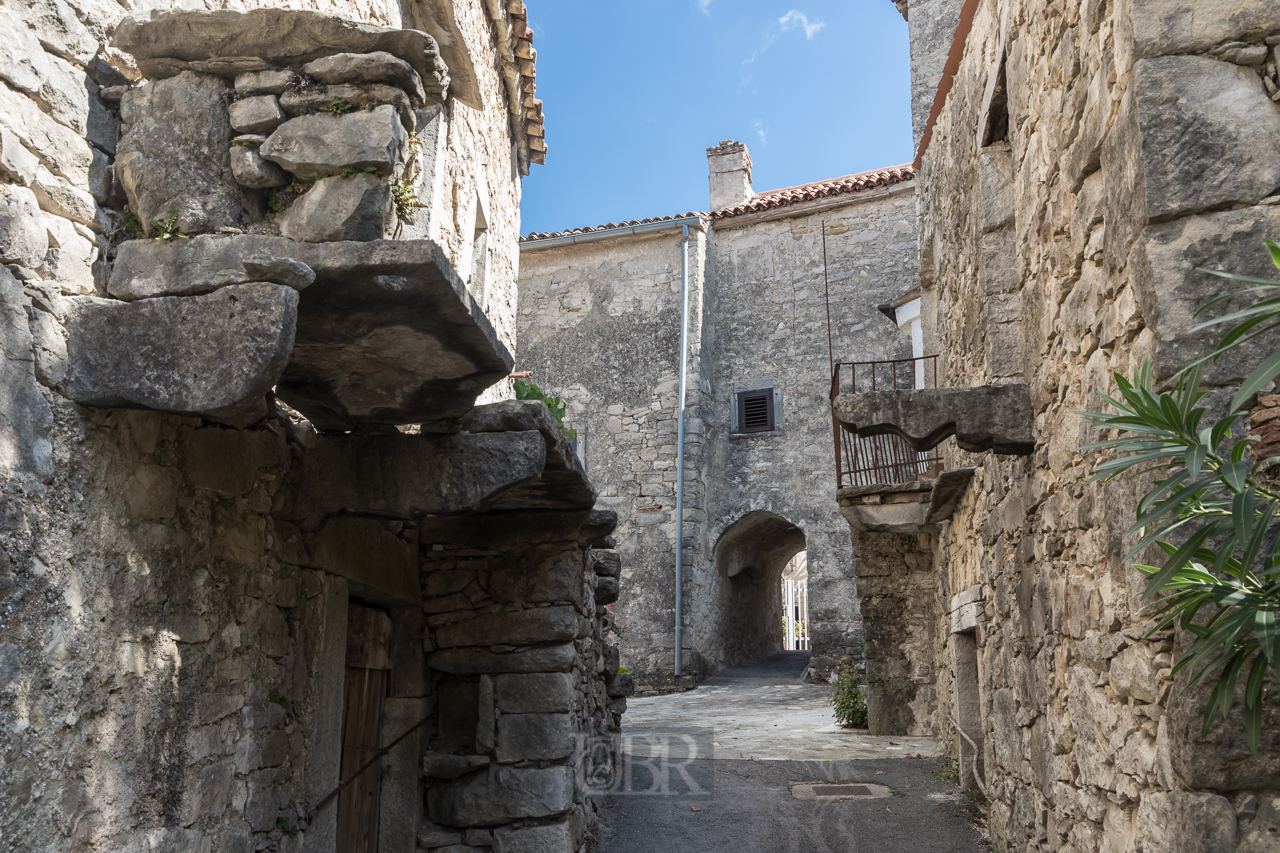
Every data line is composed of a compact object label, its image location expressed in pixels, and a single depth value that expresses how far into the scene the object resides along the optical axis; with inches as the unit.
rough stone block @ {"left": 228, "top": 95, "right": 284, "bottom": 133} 97.8
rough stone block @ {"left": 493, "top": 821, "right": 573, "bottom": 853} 178.5
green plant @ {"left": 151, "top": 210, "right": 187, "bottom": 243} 94.3
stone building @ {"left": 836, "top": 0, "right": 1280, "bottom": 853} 80.4
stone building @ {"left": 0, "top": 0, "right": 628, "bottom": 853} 82.3
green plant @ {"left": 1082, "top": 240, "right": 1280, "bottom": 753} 62.5
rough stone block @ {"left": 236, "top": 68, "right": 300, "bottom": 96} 98.4
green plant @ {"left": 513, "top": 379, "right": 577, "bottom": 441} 222.2
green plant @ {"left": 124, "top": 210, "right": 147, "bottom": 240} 96.9
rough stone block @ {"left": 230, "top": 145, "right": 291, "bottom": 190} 97.1
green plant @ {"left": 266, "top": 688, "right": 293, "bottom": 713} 125.8
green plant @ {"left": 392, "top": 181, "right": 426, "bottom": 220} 105.2
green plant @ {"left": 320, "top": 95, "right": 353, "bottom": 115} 97.0
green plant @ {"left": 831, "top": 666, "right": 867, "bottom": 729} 337.7
